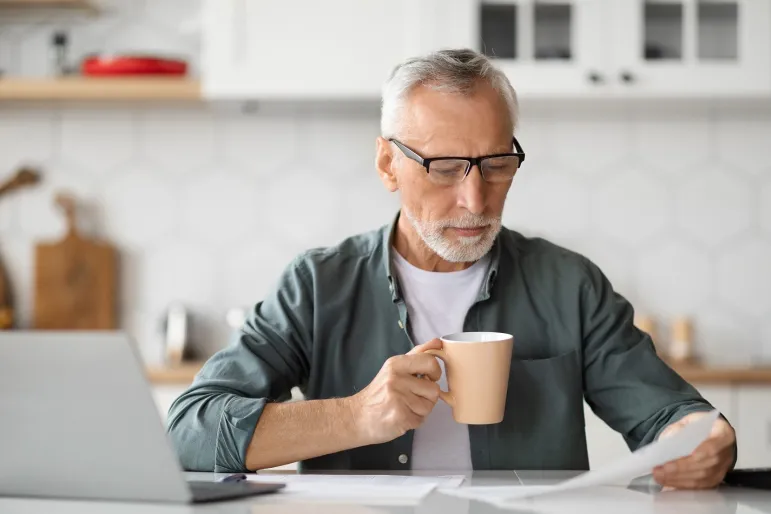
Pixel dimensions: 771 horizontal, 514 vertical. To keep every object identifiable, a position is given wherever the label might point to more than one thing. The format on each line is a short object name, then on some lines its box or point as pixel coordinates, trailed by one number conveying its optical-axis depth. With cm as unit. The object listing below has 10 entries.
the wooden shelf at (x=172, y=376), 253
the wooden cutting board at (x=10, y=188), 288
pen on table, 112
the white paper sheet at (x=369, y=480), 110
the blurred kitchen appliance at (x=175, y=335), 274
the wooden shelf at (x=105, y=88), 260
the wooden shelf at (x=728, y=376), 245
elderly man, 143
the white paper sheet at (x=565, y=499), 96
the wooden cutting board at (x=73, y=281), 283
